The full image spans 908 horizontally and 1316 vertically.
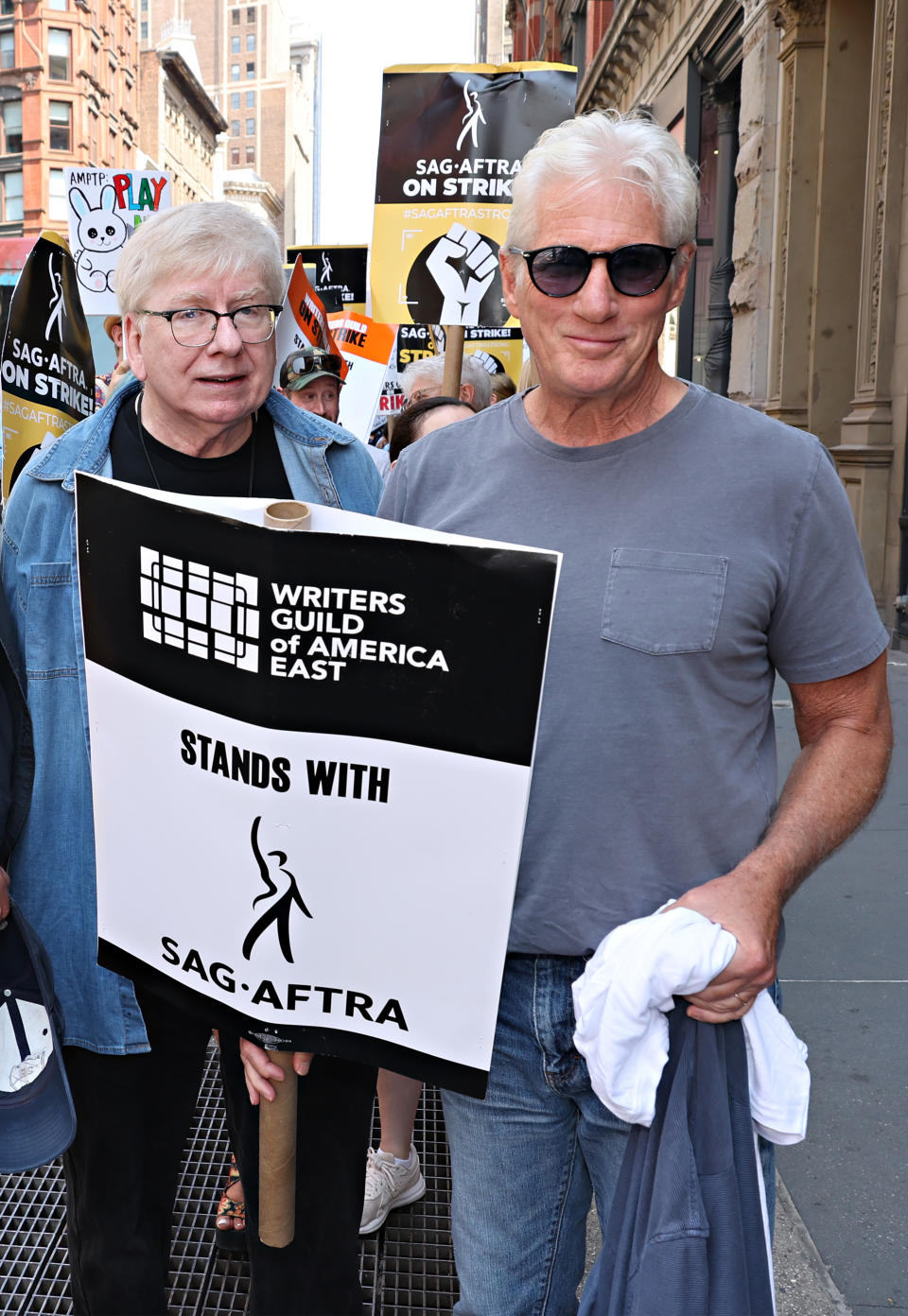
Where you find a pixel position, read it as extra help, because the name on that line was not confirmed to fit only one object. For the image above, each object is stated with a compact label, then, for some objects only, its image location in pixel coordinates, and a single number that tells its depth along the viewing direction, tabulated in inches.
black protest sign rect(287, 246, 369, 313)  332.8
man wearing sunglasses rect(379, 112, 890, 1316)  62.6
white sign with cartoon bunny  289.4
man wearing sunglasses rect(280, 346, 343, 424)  199.9
